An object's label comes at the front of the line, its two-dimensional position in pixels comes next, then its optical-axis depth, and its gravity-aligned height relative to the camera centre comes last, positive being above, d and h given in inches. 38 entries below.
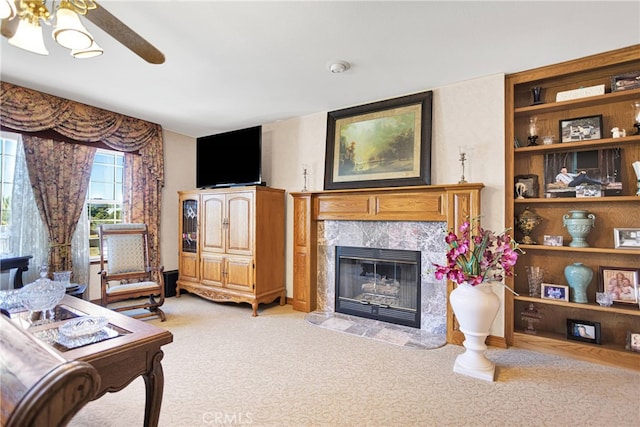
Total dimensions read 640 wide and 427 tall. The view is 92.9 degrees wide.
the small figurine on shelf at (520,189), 112.8 +9.2
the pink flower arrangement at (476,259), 88.9 -13.5
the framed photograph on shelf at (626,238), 95.7 -7.9
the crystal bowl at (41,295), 70.2 -18.6
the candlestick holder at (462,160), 113.3 +20.9
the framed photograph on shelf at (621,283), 97.0 -22.7
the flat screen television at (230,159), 161.8 +31.8
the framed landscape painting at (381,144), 126.4 +31.5
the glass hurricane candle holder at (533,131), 112.6 +30.9
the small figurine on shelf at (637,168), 94.5 +14.2
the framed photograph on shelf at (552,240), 106.7 -9.5
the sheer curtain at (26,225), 129.3 -4.1
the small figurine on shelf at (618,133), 99.0 +26.2
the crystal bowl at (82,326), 61.1 -23.2
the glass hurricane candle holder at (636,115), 96.7 +31.5
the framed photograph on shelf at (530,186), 113.0 +10.3
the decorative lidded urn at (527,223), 110.9 -3.4
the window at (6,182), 127.7 +14.1
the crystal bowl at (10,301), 75.5 -21.9
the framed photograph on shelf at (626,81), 97.0 +42.7
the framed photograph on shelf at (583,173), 100.4 +14.1
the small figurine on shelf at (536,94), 111.4 +43.8
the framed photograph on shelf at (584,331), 100.5 -39.5
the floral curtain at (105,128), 124.7 +41.2
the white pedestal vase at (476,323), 89.4 -32.7
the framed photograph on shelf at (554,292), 103.9 -27.1
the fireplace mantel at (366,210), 112.7 +1.8
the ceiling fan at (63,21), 53.7 +36.0
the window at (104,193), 158.4 +12.2
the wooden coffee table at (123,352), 52.7 -24.4
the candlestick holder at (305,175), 157.9 +20.8
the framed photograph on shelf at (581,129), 103.7 +29.6
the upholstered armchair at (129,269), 131.6 -25.5
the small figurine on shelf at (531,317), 111.8 -38.3
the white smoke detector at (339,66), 104.6 +51.8
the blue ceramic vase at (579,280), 100.7 -22.0
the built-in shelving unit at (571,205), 98.3 +3.0
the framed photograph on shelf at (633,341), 94.7 -40.2
